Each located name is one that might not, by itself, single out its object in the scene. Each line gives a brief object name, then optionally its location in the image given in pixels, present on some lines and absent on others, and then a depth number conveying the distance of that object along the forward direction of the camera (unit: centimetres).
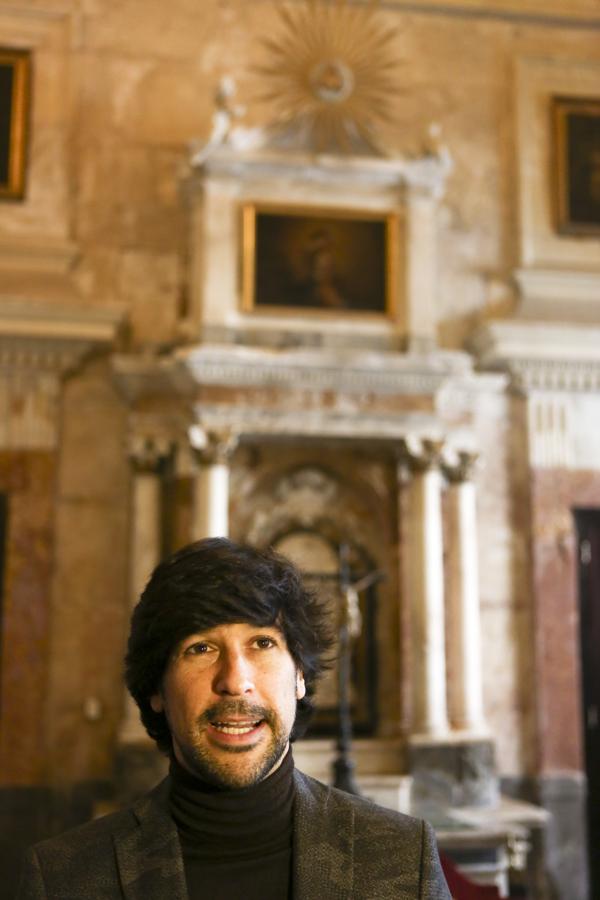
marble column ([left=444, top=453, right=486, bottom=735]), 760
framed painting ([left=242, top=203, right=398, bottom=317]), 766
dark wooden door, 793
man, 174
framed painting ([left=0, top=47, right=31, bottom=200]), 808
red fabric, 398
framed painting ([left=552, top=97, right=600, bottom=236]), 865
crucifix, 608
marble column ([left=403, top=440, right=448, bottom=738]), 732
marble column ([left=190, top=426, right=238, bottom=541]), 720
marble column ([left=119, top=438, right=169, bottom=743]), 746
